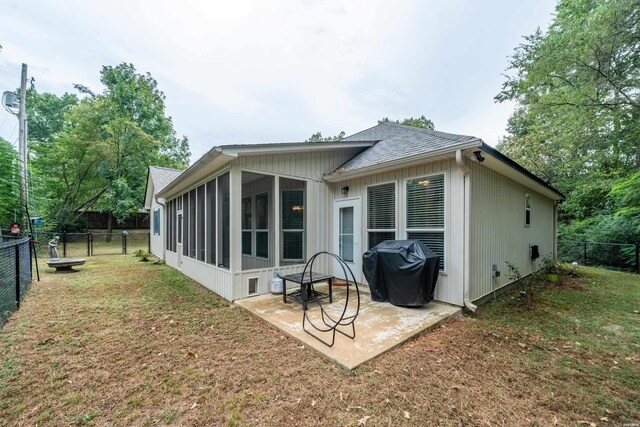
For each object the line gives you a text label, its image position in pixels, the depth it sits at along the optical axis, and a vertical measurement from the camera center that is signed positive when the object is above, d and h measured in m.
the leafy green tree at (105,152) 16.19 +3.93
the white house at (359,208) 4.27 +0.08
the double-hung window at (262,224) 5.79 -0.30
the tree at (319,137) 25.30 +7.54
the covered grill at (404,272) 4.06 -0.98
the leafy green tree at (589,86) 6.62 +3.74
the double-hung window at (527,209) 6.46 +0.03
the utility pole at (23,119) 8.77 +3.22
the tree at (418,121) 20.94 +7.71
